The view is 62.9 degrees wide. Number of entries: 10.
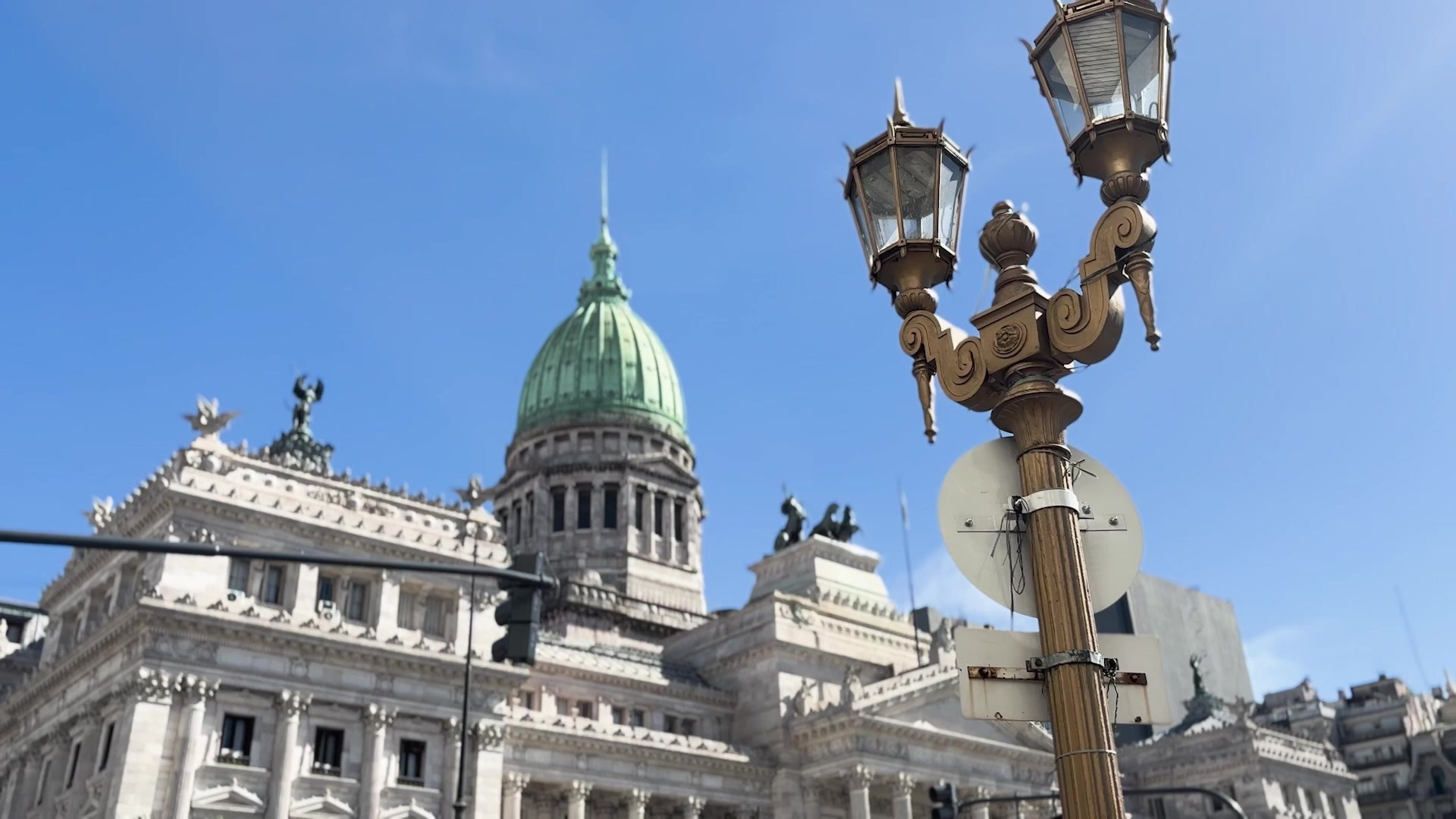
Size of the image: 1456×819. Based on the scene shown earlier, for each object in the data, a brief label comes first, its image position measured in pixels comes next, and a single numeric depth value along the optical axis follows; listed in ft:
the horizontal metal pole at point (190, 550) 36.60
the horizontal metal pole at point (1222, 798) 90.06
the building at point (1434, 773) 294.46
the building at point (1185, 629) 346.74
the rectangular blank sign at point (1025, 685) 27.68
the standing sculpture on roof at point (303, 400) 195.28
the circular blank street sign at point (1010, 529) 29.12
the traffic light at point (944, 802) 90.74
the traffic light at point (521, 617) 47.21
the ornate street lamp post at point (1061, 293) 26.63
